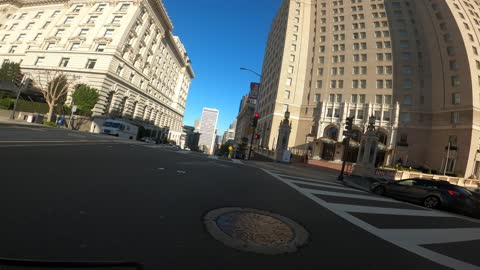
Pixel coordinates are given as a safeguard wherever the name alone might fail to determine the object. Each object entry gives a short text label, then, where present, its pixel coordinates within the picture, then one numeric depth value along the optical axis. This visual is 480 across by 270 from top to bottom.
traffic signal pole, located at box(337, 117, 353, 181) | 16.81
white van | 34.53
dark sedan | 9.78
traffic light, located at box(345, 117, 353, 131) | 16.96
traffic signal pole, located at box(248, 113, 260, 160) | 23.77
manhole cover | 3.37
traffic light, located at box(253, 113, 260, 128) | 23.77
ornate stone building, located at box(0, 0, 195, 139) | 40.16
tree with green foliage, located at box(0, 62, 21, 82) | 41.31
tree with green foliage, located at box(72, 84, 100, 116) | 36.34
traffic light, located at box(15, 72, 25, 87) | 28.87
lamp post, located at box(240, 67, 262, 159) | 23.72
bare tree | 34.09
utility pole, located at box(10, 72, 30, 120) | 28.59
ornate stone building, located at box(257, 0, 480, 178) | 41.03
